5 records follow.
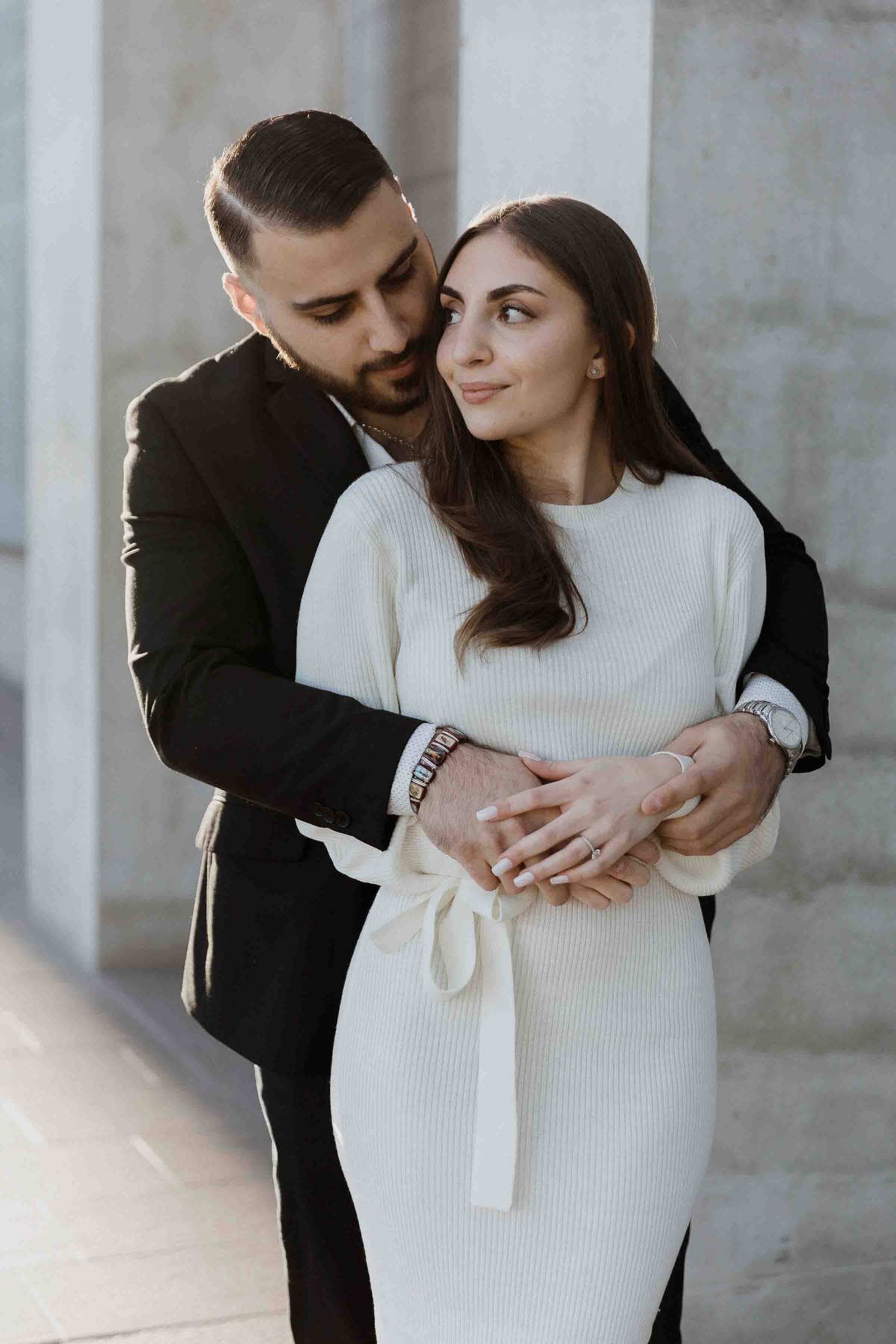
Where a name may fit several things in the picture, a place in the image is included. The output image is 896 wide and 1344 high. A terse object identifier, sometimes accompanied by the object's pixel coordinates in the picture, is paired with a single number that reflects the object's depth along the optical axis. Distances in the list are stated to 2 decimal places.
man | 1.94
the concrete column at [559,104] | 2.56
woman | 1.78
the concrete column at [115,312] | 4.85
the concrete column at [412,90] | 5.01
